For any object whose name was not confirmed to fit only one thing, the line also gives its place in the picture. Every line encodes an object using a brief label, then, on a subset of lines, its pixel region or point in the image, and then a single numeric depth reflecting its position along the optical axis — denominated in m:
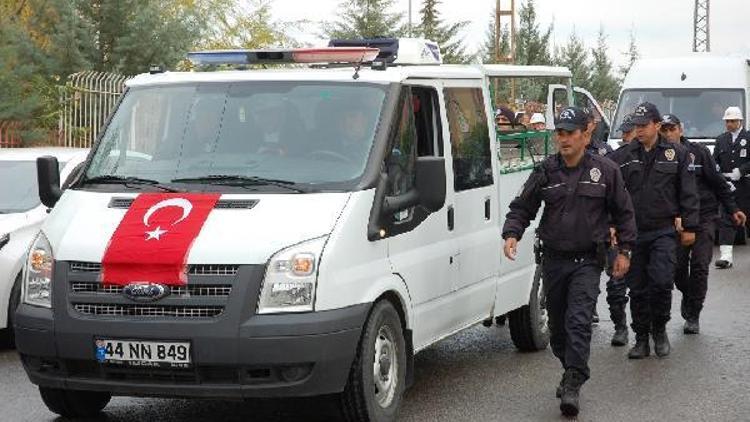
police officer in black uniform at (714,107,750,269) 16.30
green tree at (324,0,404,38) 35.94
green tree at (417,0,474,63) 39.84
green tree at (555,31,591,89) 46.94
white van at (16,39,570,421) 6.21
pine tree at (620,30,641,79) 54.16
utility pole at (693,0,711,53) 62.47
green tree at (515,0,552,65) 41.44
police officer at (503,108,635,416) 7.47
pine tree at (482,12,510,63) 40.88
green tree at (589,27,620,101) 48.38
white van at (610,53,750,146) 18.61
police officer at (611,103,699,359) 9.26
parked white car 9.19
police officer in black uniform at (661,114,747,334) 10.27
